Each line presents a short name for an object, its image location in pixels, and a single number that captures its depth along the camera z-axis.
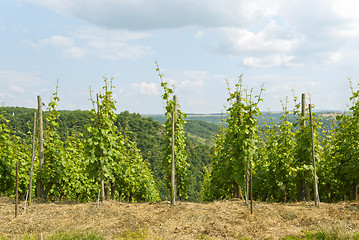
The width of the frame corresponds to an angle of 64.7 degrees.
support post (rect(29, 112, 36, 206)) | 10.64
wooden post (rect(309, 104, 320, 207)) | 10.54
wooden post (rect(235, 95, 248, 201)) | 12.59
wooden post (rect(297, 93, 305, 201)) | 11.54
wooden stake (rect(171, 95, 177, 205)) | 10.84
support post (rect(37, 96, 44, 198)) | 11.47
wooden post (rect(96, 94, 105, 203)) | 11.28
